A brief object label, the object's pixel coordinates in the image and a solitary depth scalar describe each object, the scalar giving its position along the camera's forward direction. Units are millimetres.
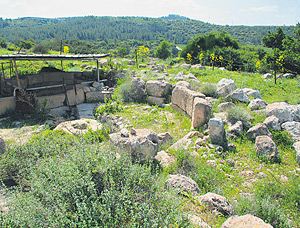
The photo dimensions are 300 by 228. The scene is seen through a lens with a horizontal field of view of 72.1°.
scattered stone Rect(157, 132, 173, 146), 6789
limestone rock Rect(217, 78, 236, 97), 9141
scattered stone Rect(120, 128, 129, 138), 5434
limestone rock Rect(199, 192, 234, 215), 3674
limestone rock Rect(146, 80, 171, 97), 10455
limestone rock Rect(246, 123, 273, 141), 6199
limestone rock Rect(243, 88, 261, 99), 9148
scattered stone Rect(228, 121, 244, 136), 6531
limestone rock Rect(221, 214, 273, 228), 2879
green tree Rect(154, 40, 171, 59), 37203
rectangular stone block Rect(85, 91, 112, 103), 12320
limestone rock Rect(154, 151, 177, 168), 5414
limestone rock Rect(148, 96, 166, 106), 10273
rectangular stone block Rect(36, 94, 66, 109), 10805
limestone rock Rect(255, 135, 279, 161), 5422
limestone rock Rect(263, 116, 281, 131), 6453
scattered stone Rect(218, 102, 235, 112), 7875
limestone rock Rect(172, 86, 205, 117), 8084
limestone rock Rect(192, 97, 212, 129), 7195
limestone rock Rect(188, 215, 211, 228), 3167
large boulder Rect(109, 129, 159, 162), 5160
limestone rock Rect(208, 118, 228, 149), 6246
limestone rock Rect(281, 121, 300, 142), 6121
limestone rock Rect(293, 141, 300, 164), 5344
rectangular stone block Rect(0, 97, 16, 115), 10117
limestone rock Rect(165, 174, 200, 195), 4107
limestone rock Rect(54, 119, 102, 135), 7561
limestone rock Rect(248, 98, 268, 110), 7939
